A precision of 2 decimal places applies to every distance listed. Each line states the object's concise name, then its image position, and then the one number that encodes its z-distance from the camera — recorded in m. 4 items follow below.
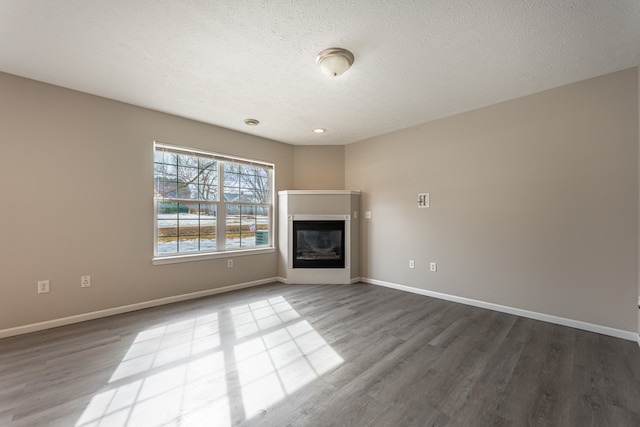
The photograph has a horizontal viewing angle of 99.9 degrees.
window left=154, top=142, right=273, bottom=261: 3.56
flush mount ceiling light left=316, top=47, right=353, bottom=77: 2.19
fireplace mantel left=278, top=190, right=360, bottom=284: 4.50
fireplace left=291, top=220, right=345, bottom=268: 4.50
